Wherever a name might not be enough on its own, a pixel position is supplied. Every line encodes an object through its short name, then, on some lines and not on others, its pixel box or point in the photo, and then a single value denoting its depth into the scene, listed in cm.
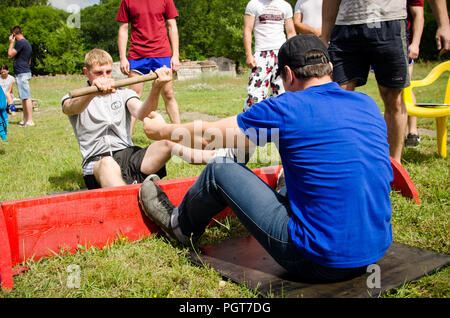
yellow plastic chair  418
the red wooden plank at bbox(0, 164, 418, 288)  212
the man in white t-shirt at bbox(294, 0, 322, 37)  530
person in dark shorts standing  322
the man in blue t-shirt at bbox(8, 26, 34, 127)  815
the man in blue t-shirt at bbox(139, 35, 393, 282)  167
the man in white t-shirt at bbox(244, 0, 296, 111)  496
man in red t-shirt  482
